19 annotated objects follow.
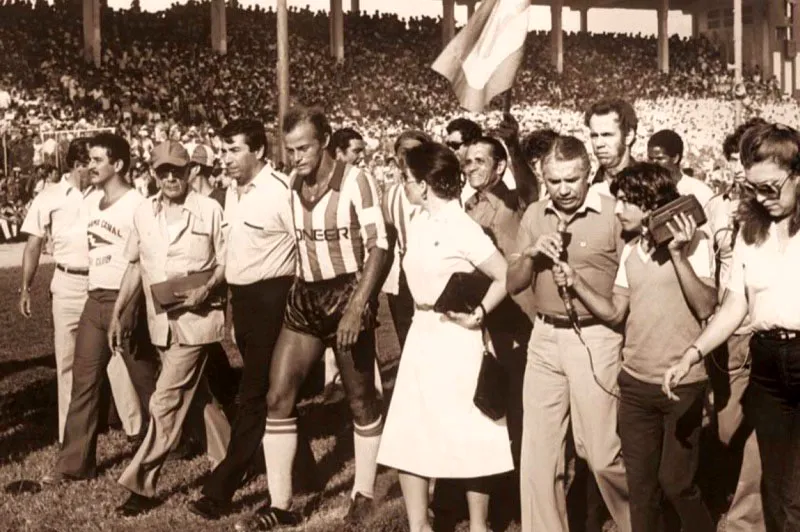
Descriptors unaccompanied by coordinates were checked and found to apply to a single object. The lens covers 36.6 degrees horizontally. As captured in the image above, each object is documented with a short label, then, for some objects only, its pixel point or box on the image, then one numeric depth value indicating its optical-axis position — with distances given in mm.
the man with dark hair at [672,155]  6974
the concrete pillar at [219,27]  34281
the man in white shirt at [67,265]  7883
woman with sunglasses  4566
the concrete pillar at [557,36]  42500
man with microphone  5242
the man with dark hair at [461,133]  6977
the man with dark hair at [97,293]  7387
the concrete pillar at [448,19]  40156
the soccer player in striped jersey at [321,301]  6328
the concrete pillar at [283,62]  17734
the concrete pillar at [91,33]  30870
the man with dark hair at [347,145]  10836
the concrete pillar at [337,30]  37406
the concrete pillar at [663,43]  45938
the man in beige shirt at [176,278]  6820
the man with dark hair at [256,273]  6699
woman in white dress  5562
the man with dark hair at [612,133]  5762
